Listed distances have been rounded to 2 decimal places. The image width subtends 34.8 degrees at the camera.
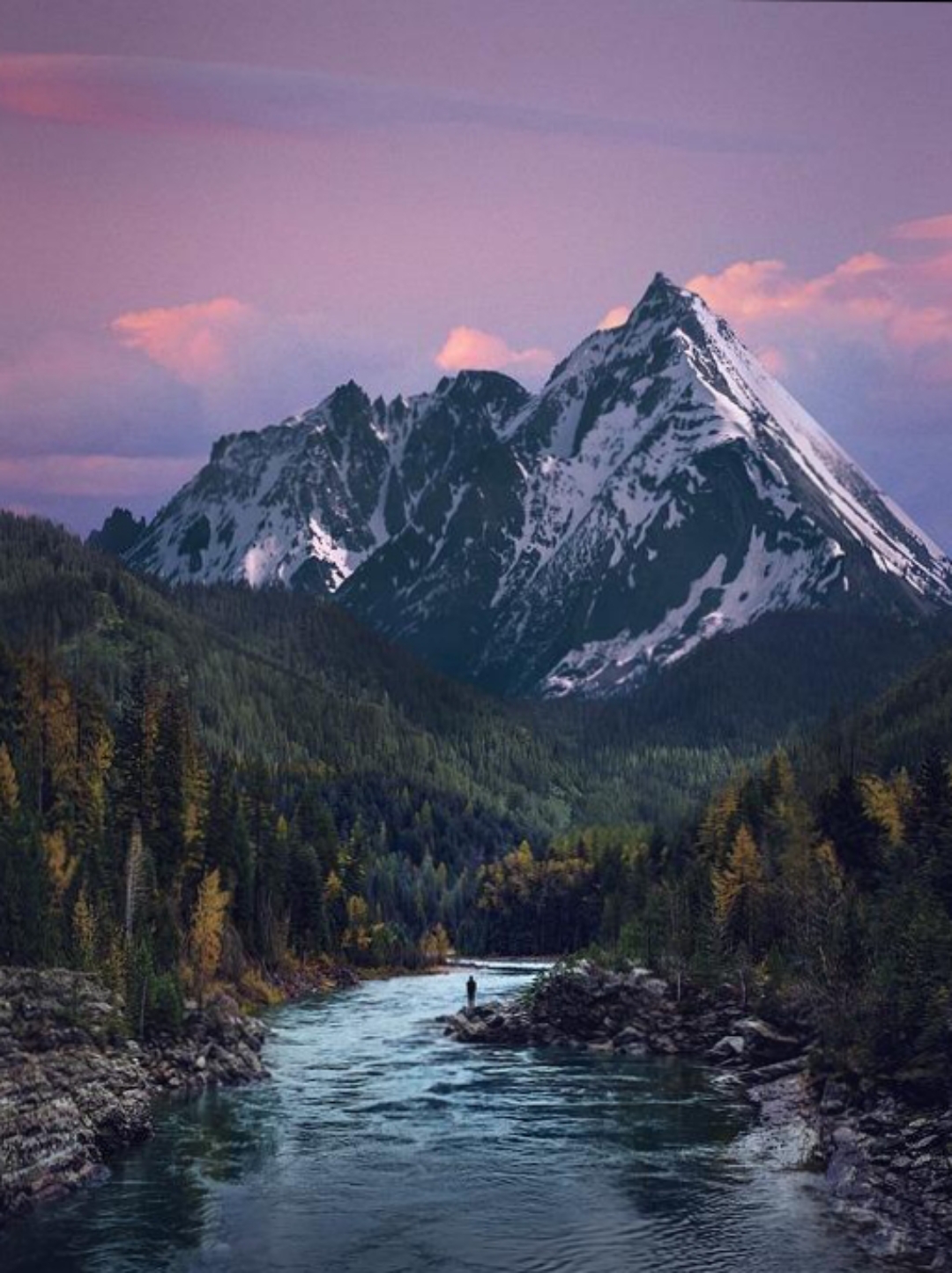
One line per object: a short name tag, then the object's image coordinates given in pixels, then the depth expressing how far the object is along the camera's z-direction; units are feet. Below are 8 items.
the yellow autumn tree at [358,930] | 608.60
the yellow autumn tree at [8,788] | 333.83
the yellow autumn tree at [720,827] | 492.13
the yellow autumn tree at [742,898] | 413.65
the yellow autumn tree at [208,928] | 403.54
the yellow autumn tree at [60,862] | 325.11
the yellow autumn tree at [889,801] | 412.38
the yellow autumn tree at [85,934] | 291.01
